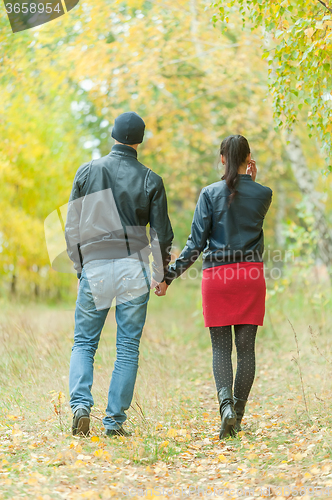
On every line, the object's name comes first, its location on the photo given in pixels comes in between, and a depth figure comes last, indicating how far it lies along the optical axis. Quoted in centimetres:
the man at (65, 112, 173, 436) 693
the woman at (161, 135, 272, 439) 706
